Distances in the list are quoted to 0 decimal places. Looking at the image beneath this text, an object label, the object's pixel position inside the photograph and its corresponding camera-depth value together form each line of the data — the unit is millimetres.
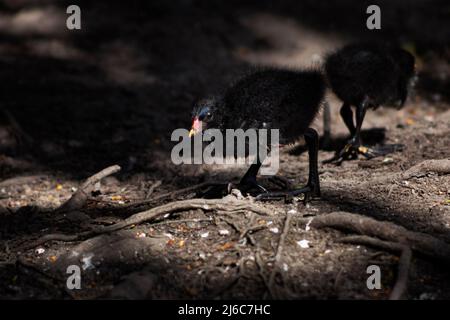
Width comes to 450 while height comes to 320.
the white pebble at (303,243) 4270
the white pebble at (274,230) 4408
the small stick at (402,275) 3666
